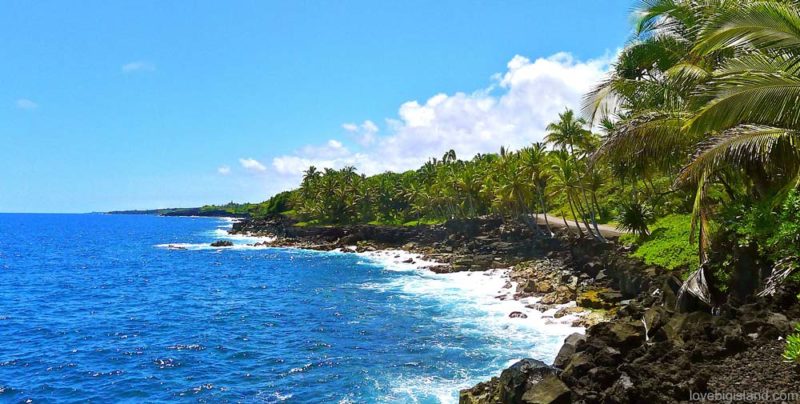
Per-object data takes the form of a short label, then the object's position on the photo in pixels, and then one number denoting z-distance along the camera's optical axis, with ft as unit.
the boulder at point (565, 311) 88.84
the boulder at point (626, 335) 50.60
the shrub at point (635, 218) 104.99
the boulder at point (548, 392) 39.22
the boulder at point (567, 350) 50.54
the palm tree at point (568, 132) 137.90
